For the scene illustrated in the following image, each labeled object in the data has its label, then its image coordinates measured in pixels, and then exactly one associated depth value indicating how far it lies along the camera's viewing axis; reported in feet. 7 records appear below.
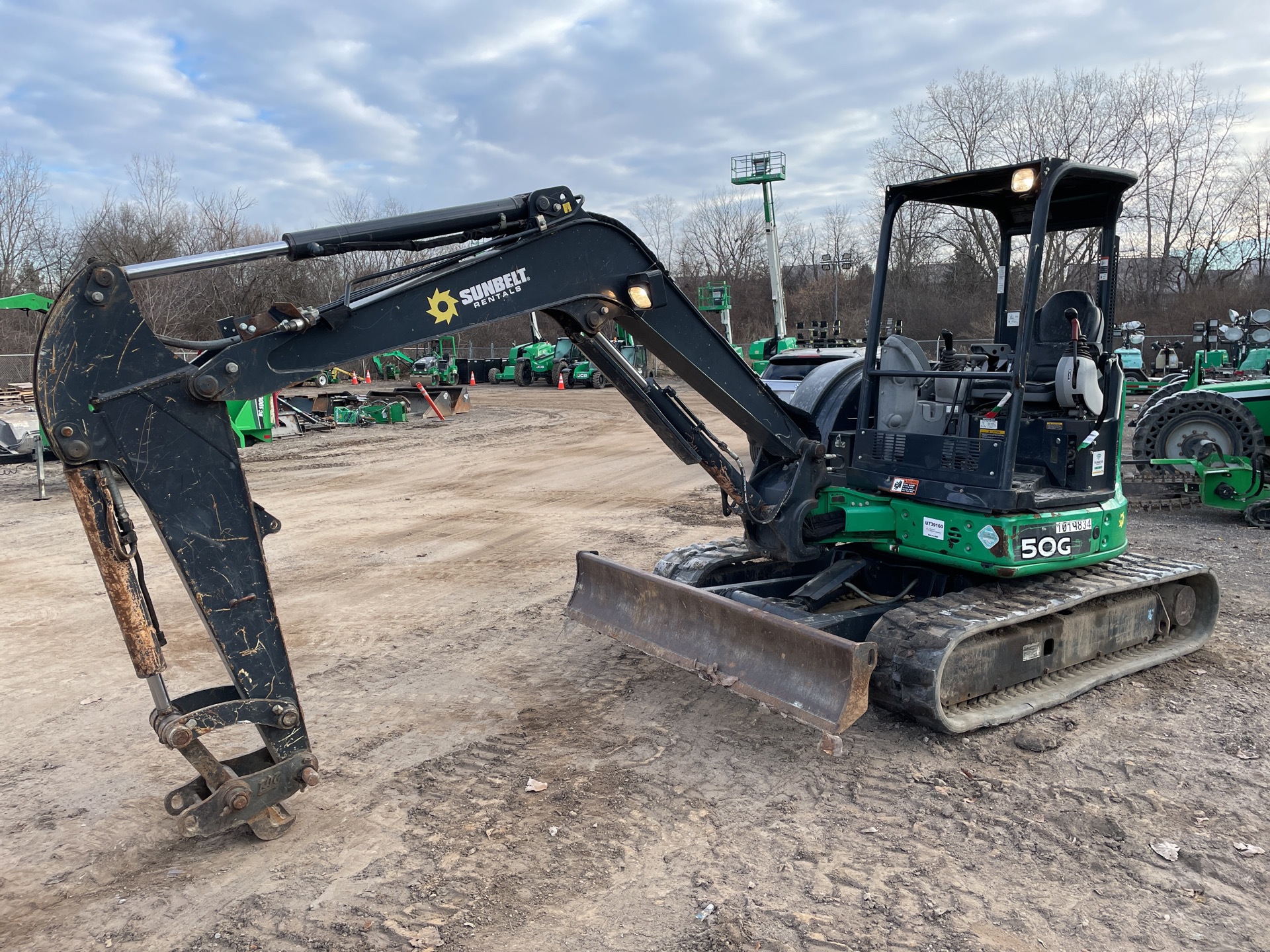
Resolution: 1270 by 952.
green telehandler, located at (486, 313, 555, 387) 119.55
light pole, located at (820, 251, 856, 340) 67.81
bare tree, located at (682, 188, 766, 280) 208.13
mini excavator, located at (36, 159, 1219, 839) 11.02
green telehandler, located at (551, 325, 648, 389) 111.65
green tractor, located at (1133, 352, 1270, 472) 34.37
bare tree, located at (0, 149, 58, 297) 129.90
